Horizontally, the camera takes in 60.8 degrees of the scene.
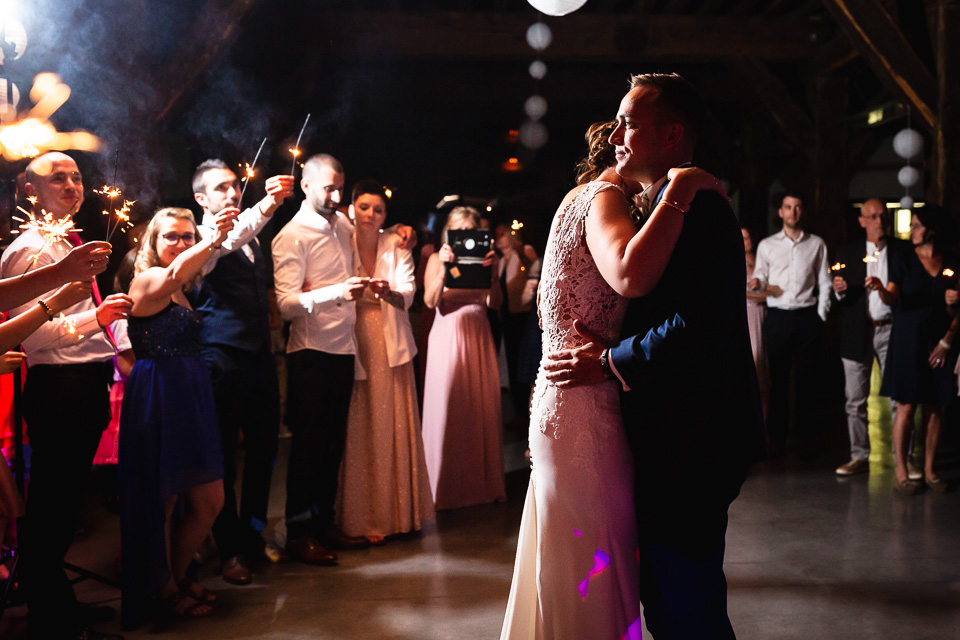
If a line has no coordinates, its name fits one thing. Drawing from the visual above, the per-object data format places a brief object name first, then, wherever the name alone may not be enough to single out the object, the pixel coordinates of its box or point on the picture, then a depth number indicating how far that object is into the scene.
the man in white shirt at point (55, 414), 2.61
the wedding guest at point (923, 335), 4.48
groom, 1.67
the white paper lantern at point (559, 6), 4.39
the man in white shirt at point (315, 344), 3.44
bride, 1.75
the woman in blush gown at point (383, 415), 3.72
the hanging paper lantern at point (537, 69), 7.62
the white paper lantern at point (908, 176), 6.63
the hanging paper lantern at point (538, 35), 7.06
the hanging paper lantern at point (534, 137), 8.62
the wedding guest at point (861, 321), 4.80
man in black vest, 3.20
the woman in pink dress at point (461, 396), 4.28
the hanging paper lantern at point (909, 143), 6.11
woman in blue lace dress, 2.75
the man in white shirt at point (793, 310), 5.38
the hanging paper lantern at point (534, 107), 8.66
